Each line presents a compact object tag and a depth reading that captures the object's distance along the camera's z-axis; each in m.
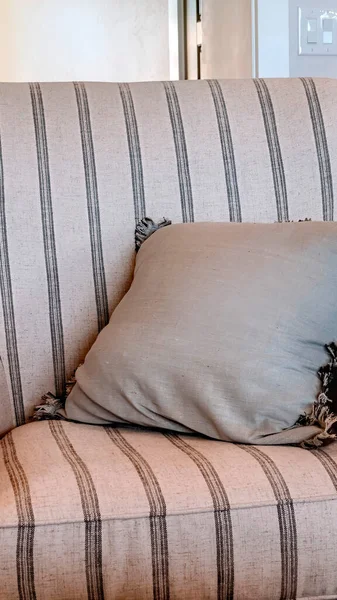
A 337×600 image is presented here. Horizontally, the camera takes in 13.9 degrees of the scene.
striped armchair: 2.02
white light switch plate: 3.28
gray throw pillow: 2.20
